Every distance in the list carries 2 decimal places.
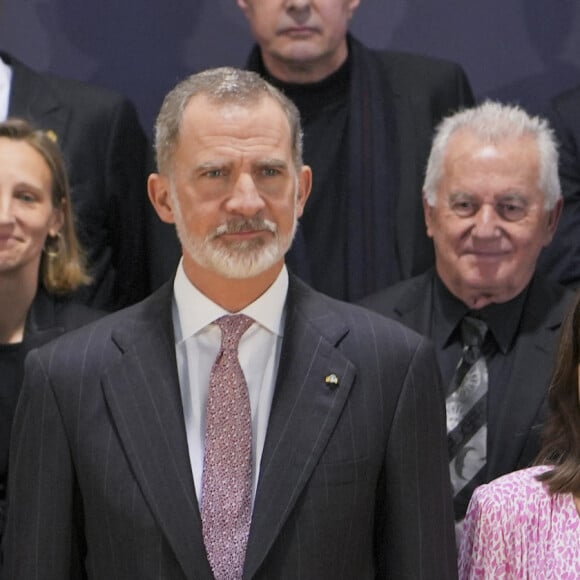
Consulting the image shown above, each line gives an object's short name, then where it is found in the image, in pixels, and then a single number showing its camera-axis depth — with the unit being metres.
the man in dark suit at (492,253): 6.07
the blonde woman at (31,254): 6.04
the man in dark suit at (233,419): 4.55
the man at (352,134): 6.87
